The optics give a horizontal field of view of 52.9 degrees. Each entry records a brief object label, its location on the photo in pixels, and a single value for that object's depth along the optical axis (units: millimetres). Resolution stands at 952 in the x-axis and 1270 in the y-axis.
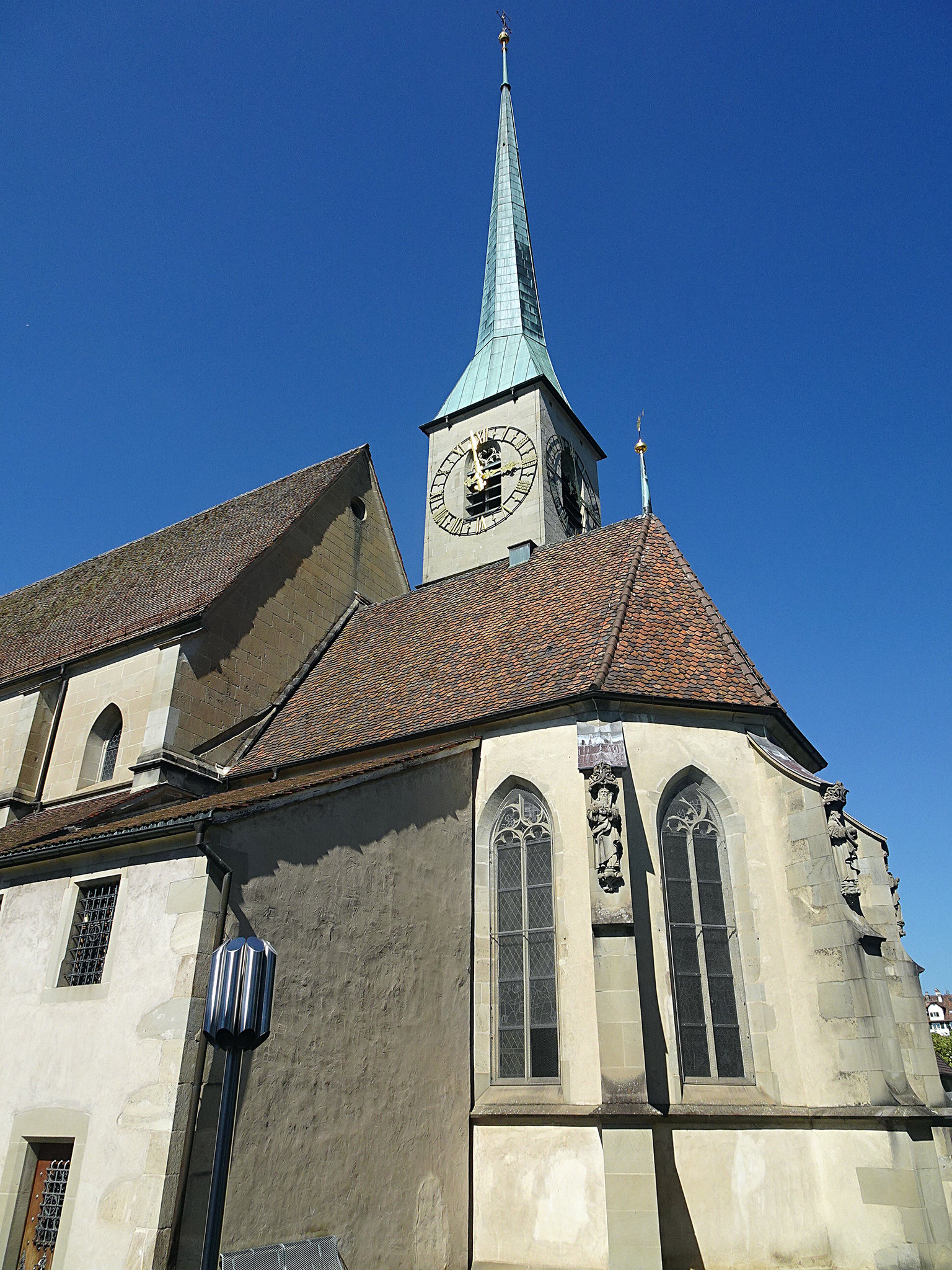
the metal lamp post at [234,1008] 5172
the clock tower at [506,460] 21203
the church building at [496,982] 8500
